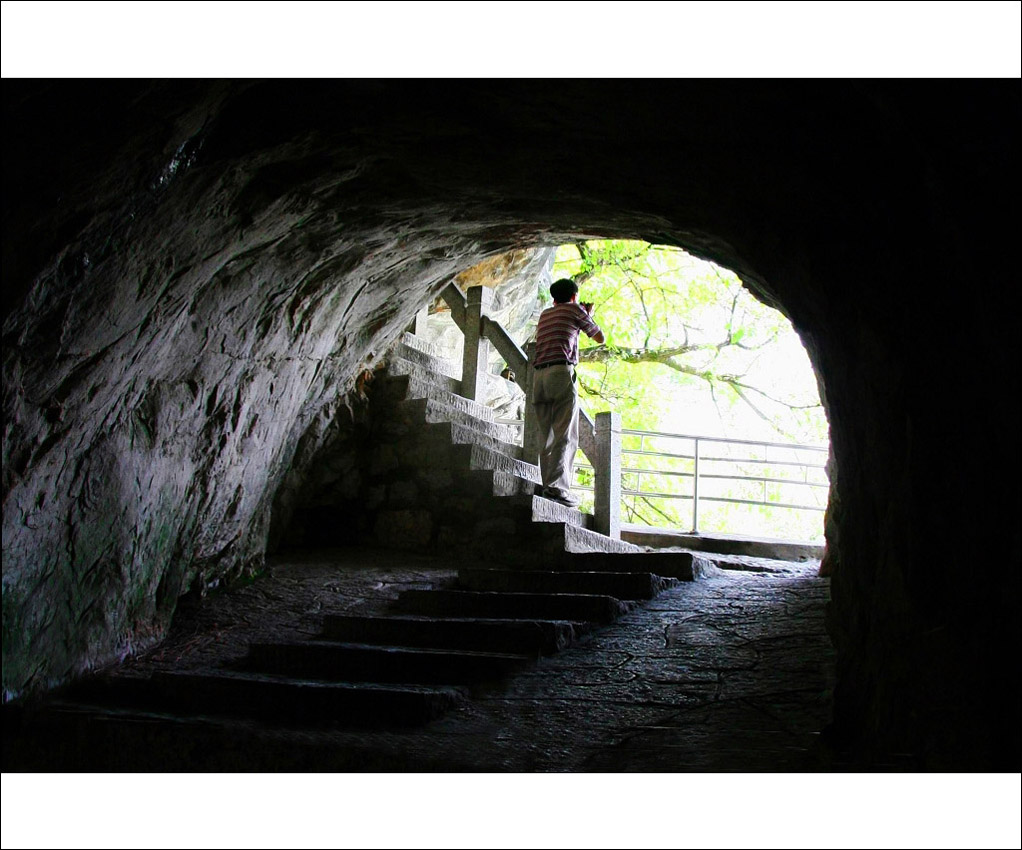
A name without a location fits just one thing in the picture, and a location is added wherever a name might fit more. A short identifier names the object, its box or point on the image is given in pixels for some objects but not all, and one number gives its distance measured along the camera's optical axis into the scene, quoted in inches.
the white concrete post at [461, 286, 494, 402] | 315.0
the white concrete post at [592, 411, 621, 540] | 289.0
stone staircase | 156.3
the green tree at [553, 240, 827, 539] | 537.3
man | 275.1
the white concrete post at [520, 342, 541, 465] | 294.2
